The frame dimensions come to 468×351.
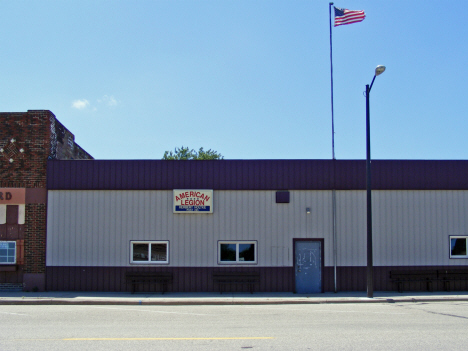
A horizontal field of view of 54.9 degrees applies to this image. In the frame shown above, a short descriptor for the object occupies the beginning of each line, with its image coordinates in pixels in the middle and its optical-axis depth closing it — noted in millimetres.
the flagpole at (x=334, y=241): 16578
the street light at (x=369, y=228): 15016
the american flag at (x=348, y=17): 19141
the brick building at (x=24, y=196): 16625
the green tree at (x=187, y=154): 63500
